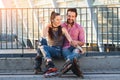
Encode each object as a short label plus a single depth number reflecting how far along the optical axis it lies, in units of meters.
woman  8.52
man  8.33
